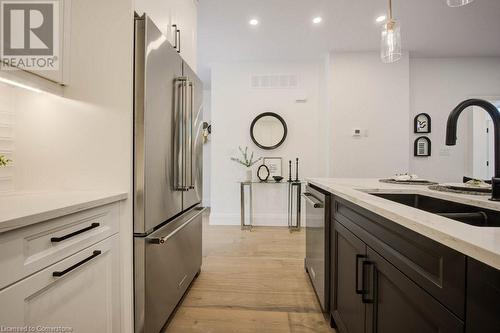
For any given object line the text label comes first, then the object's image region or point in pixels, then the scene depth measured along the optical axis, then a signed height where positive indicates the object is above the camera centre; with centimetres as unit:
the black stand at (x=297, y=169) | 391 -6
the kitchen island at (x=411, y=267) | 47 -28
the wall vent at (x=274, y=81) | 409 +144
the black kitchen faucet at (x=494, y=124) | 90 +16
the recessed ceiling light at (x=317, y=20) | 294 +181
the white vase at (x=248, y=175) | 389 -17
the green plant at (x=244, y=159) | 409 +11
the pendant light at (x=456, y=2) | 139 +98
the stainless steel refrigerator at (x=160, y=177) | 121 -7
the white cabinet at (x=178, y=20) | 143 +105
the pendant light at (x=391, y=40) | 178 +95
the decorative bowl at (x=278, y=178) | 386 -20
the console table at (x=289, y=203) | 379 -62
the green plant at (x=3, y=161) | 118 +2
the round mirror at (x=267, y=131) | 407 +59
